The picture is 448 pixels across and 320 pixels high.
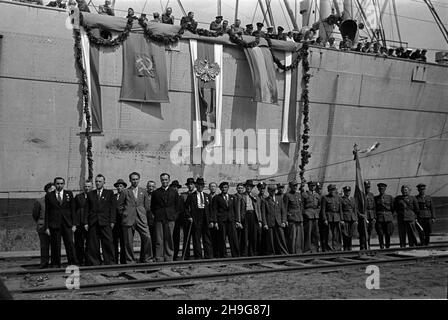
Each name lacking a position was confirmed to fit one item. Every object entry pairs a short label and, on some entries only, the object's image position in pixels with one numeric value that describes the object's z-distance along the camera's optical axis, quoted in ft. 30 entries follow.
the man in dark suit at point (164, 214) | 31.68
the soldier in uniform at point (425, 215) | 38.86
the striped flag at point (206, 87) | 44.47
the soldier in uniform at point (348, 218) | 37.47
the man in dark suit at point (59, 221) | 29.81
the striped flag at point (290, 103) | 48.80
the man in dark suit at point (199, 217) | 32.50
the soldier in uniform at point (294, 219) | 35.73
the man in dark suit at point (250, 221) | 34.81
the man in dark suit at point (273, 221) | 35.09
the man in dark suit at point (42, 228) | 30.27
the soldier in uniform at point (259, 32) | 47.19
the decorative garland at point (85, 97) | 39.99
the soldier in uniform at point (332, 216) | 36.70
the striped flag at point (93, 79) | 40.57
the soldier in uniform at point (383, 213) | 38.37
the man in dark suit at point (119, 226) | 30.89
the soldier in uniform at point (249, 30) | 47.73
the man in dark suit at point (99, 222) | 29.89
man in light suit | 30.81
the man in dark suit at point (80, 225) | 30.22
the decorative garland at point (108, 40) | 40.34
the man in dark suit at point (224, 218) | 33.22
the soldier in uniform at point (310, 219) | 36.58
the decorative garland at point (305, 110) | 48.42
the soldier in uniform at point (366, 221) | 37.70
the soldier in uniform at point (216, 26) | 45.55
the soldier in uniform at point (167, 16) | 44.12
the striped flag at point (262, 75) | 45.39
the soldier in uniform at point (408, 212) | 37.91
